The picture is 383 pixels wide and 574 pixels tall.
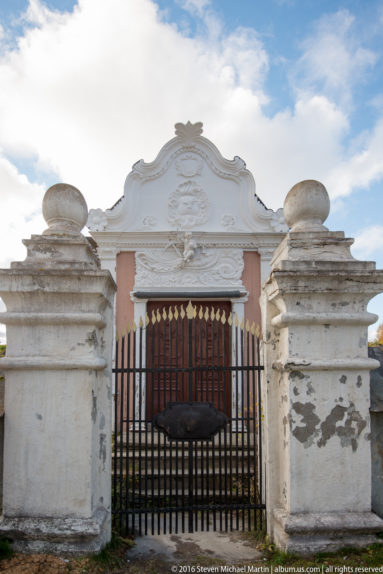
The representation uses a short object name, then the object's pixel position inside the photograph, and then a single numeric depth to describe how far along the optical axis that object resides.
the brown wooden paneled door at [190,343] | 3.28
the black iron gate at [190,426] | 3.21
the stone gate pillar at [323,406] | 2.79
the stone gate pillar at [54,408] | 2.75
